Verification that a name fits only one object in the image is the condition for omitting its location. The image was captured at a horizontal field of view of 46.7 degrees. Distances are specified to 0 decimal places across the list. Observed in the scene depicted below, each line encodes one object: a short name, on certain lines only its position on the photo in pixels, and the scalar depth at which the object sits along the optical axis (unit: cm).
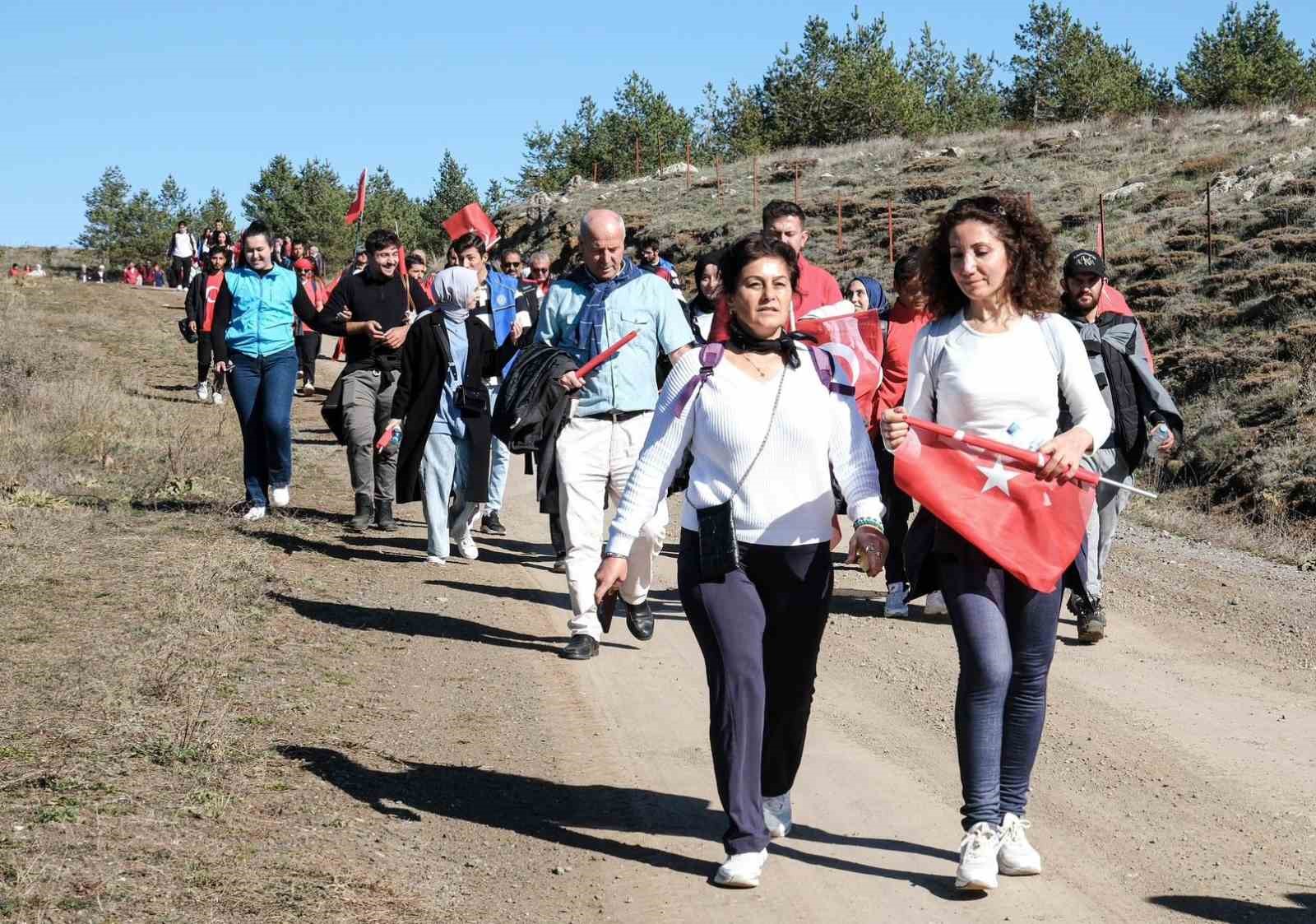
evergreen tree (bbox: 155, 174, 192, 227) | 9569
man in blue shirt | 833
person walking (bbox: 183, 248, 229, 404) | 2062
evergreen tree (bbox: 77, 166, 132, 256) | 9444
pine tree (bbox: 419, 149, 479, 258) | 9219
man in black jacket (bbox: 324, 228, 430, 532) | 1268
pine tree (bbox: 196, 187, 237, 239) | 9756
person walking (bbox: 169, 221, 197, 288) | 3938
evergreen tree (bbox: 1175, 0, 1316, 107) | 7144
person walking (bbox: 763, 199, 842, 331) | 782
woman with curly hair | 495
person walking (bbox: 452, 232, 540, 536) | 1235
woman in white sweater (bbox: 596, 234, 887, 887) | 495
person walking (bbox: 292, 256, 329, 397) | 2205
